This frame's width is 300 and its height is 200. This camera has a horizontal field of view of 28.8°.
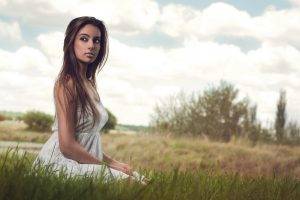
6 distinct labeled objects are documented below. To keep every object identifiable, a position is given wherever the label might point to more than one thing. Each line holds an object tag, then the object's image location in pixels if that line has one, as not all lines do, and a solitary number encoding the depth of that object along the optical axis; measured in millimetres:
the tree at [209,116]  24891
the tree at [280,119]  27516
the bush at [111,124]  32469
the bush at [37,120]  30344
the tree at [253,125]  26328
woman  4309
